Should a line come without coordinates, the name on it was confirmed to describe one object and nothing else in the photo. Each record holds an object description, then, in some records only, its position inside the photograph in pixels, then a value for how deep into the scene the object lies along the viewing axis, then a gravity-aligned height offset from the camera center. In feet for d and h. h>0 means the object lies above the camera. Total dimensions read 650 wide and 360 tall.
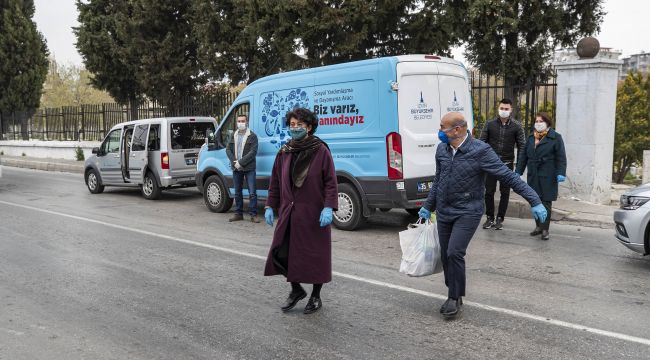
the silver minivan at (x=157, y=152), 41.68 -0.70
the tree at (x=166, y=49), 65.67 +10.83
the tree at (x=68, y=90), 191.42 +17.58
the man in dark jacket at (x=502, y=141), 28.86 +0.12
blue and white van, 27.14 +1.23
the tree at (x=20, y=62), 104.53 +14.76
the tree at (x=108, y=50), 71.46 +11.98
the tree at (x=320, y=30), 47.03 +9.78
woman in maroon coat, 15.96 -1.83
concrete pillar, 36.47 +1.26
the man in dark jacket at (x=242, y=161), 31.83 -1.02
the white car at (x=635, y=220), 20.80 -2.79
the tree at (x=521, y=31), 42.96 +8.88
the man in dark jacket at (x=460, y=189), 15.19 -1.22
